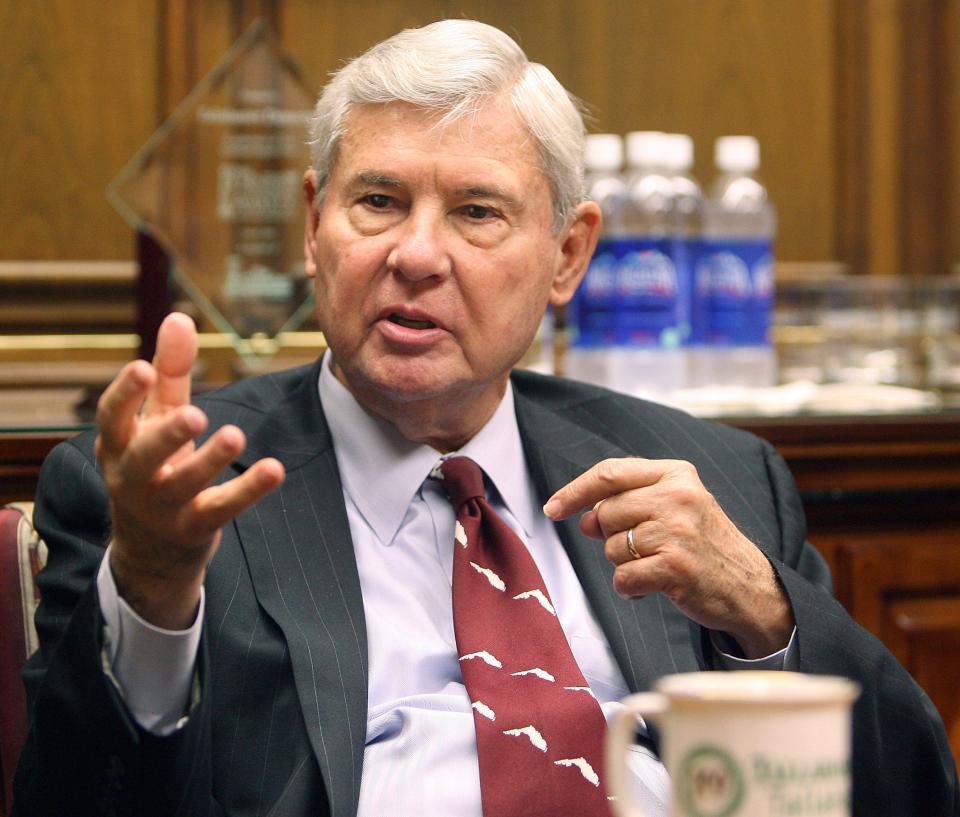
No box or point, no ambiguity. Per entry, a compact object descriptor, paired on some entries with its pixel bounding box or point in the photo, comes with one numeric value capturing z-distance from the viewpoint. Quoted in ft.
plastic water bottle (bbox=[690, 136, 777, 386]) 14.76
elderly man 6.90
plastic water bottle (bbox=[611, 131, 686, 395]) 14.25
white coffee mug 4.27
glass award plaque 13.56
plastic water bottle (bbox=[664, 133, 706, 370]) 14.76
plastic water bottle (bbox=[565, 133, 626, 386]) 14.29
